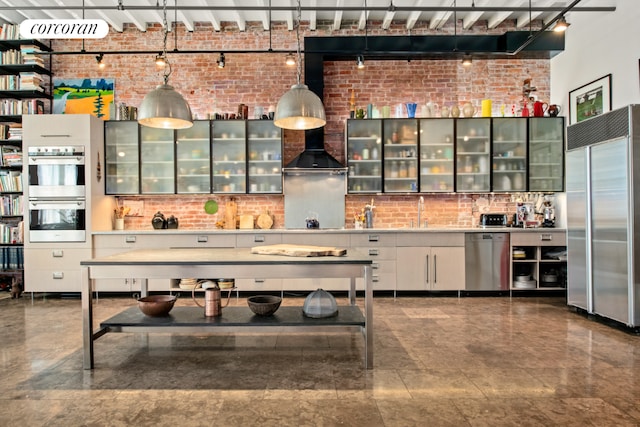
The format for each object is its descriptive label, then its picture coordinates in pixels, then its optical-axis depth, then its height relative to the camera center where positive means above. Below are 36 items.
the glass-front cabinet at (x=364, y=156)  6.59 +0.90
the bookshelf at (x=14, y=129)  6.53 +1.36
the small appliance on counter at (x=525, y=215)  6.45 -0.06
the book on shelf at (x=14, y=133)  6.55 +1.29
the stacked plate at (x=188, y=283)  5.13 -0.90
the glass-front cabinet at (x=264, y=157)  6.57 +0.90
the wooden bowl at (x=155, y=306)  3.62 -0.83
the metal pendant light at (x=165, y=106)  3.26 +0.86
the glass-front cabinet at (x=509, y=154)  6.54 +0.92
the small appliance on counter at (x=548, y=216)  6.43 -0.08
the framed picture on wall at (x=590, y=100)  5.52 +1.60
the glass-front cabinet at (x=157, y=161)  6.59 +0.84
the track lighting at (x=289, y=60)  5.72 +2.14
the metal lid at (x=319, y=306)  3.64 -0.84
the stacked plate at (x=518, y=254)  6.18 -0.65
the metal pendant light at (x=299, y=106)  3.26 +0.85
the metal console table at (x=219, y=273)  3.27 -0.48
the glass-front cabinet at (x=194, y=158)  6.61 +0.89
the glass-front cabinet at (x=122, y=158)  6.54 +0.89
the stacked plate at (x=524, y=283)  6.16 -1.08
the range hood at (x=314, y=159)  6.34 +0.83
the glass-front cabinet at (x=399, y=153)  6.59 +0.94
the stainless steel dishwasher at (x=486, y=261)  6.15 -0.75
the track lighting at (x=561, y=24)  4.86 +2.21
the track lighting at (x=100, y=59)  6.18 +2.33
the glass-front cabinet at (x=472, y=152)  6.57 +0.95
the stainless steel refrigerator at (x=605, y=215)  4.30 -0.05
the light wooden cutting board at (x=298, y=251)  3.42 -0.33
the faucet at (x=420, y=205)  6.82 +0.11
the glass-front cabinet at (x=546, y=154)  6.51 +0.91
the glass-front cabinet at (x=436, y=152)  6.59 +0.94
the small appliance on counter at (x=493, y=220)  6.46 -0.14
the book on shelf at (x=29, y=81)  6.61 +2.14
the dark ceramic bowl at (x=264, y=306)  3.67 -0.84
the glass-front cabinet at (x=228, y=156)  6.58 +0.92
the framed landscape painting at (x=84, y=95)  6.93 +2.00
